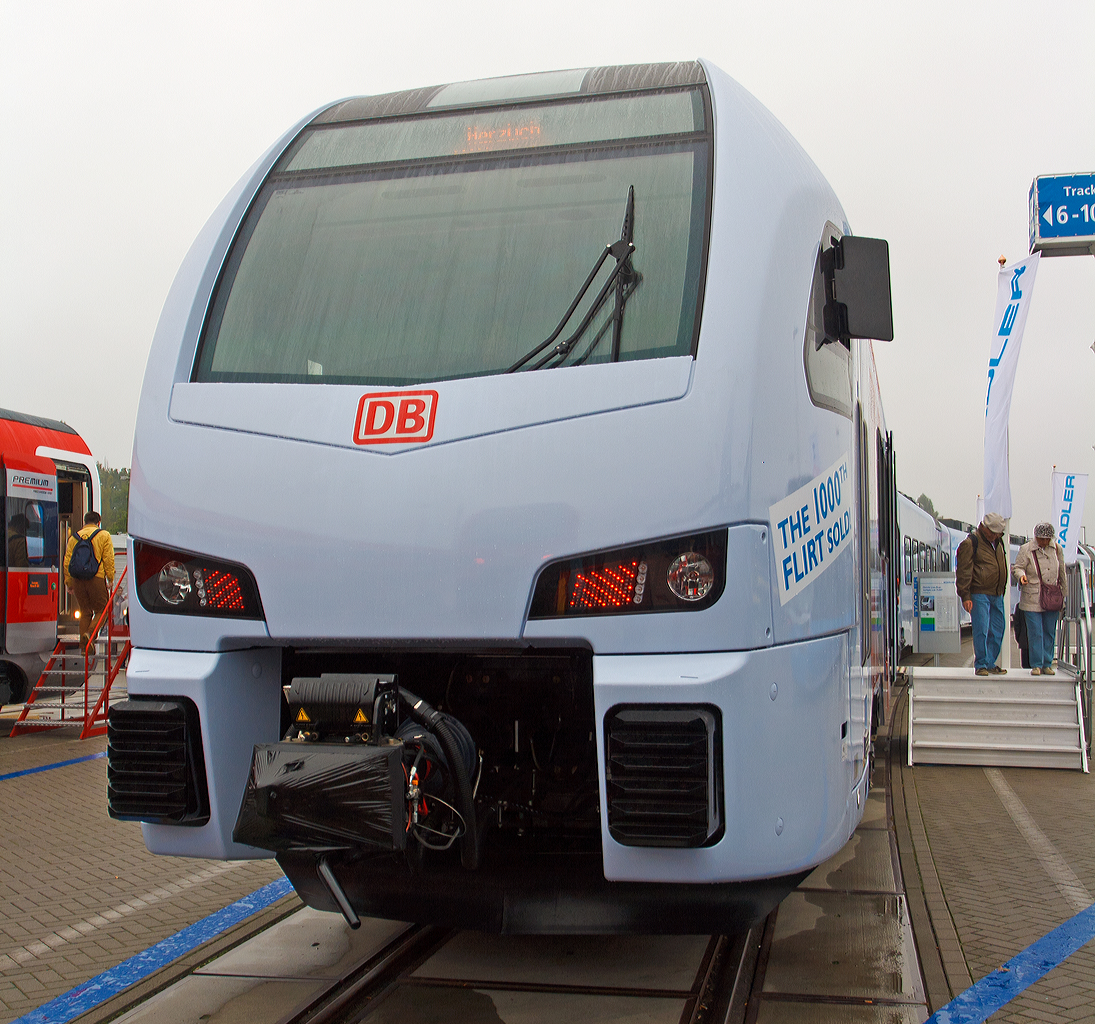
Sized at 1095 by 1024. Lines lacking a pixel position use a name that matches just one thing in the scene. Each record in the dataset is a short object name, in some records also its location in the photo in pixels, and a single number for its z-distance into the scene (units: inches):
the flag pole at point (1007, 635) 389.5
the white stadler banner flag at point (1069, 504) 845.8
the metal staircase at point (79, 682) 413.4
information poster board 664.4
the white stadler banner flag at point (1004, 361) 435.5
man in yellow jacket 464.1
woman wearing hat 423.5
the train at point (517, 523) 114.5
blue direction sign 490.0
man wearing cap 377.4
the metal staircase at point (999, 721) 345.4
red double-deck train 437.1
